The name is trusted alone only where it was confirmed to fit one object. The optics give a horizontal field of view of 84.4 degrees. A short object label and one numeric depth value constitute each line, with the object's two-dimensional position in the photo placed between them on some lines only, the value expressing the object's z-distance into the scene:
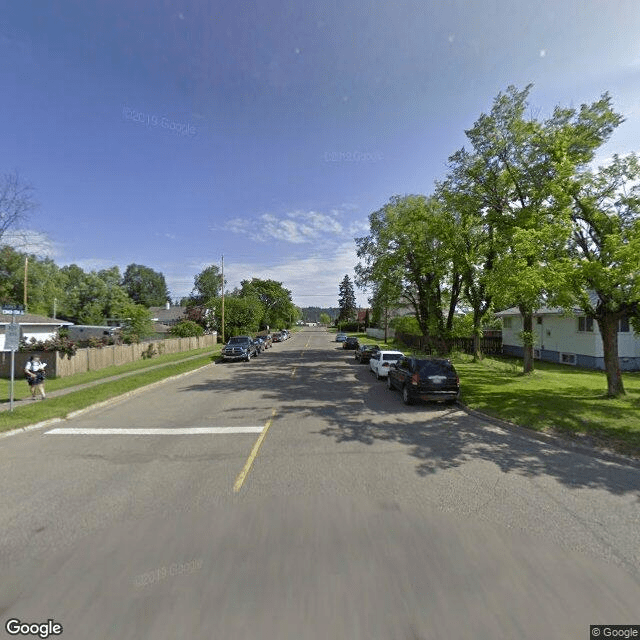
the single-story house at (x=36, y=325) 28.40
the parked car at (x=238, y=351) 25.39
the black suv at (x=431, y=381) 10.98
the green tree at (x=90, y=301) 65.44
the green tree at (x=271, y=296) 77.44
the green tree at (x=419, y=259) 20.73
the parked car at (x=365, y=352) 23.71
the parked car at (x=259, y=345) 31.97
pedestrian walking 11.68
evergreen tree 104.50
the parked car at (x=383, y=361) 16.48
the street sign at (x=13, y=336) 9.60
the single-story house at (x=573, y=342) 20.77
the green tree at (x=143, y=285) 109.50
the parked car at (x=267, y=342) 40.38
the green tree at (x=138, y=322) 31.31
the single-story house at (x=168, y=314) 71.25
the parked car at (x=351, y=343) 36.14
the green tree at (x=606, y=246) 10.04
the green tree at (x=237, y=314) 46.88
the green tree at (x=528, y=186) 10.78
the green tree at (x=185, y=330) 37.22
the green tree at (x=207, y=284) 95.06
